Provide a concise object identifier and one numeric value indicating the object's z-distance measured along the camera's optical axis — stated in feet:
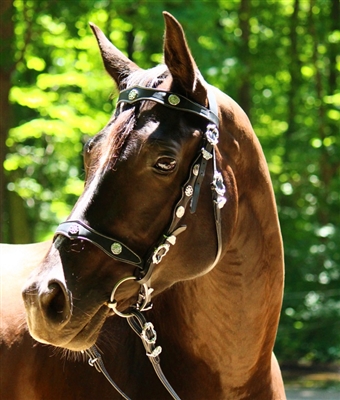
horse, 15.58
